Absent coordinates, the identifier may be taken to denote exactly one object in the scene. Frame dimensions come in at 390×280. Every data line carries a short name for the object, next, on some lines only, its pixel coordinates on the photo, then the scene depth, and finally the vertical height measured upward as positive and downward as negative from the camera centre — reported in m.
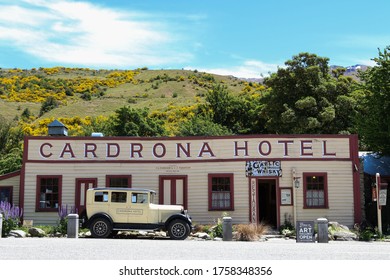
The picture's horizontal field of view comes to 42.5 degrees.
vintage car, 18.67 -0.77
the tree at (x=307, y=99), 38.19 +7.46
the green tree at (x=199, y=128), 37.81 +5.00
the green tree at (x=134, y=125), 40.16 +5.53
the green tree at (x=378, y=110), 25.78 +4.28
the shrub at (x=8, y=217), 19.17 -0.96
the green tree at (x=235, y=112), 45.44 +7.52
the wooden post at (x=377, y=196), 19.86 -0.15
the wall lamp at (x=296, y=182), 22.92 +0.50
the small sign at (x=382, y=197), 20.11 -0.16
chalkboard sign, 18.02 -1.36
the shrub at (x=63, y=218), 20.06 -1.03
